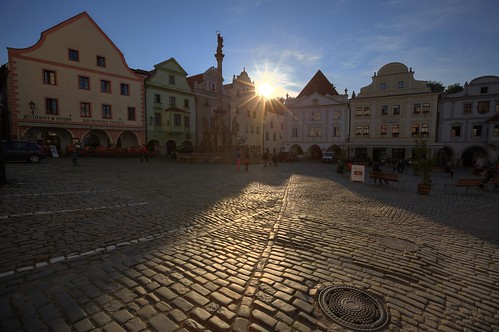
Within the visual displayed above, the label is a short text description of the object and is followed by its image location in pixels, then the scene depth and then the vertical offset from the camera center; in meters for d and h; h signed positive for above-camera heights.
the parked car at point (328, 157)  39.21 -1.48
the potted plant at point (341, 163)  21.73 -1.35
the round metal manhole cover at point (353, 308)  2.93 -2.04
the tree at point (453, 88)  53.17 +13.31
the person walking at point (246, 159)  21.16 -0.98
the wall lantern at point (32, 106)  26.37 +4.34
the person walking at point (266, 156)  26.56 -0.89
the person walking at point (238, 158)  21.78 -0.96
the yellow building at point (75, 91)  26.42 +6.68
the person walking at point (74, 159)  19.70 -0.96
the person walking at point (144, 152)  27.08 -0.52
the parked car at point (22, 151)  18.69 -0.33
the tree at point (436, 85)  56.83 +14.97
